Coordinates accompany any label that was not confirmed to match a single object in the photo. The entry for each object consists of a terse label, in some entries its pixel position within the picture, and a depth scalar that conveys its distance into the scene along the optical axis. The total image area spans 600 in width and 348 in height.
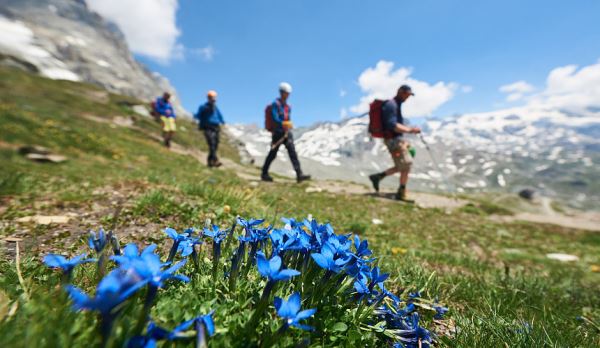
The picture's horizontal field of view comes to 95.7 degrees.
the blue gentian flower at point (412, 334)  0.61
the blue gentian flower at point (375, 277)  0.61
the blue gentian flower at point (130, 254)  0.38
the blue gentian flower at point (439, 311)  0.81
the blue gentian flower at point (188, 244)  0.57
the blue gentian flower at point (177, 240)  0.57
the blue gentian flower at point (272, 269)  0.45
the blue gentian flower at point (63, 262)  0.40
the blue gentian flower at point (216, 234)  0.62
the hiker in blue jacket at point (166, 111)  7.56
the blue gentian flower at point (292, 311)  0.43
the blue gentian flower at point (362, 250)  0.62
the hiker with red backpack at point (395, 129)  3.93
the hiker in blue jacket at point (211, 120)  5.83
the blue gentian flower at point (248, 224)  0.63
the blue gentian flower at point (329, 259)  0.50
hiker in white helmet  4.53
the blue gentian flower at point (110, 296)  0.31
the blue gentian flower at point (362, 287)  0.60
